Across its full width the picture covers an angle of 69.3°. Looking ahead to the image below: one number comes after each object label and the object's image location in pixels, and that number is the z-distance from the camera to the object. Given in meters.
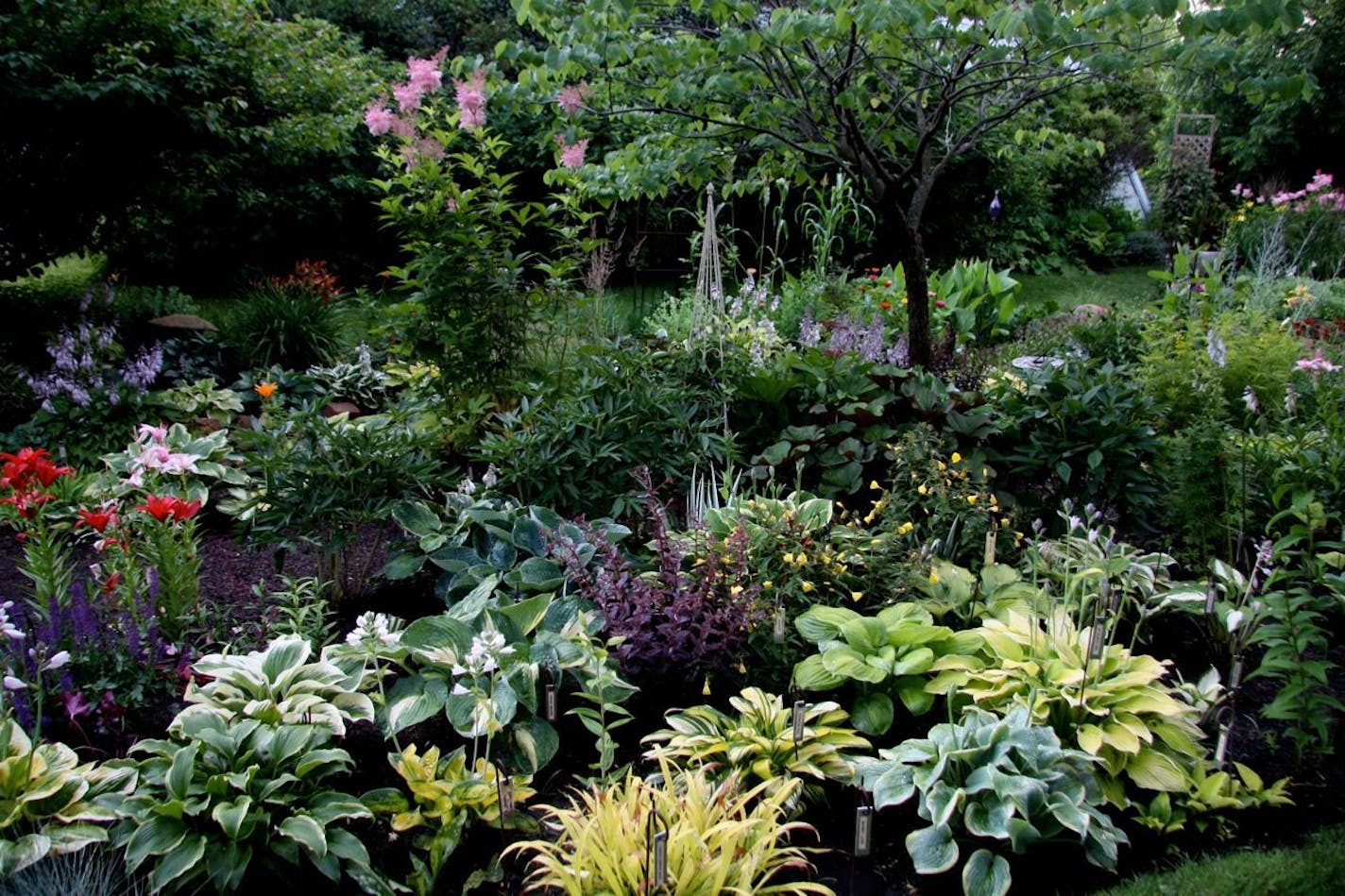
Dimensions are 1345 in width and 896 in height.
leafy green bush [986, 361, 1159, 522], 3.78
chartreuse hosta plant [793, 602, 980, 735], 2.66
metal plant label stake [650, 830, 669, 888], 1.82
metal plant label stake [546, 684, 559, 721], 2.52
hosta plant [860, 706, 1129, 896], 2.18
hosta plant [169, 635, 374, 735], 2.38
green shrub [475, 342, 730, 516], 3.65
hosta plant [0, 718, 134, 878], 2.03
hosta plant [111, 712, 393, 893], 2.05
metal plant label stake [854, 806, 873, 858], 2.09
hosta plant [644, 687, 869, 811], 2.45
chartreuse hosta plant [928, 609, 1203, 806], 2.46
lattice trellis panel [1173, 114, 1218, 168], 13.21
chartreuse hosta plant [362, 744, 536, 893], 2.24
